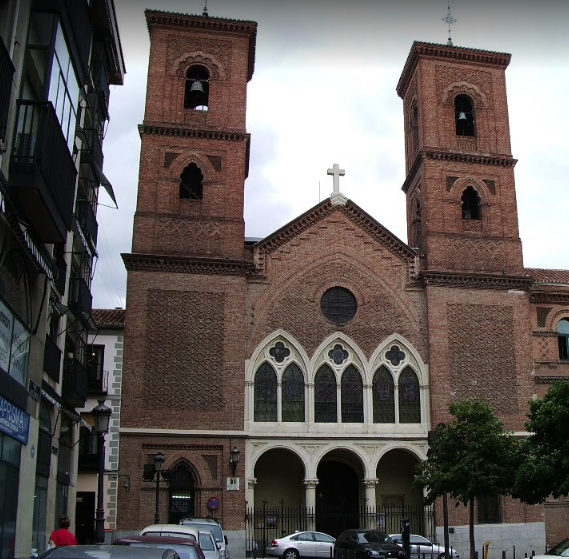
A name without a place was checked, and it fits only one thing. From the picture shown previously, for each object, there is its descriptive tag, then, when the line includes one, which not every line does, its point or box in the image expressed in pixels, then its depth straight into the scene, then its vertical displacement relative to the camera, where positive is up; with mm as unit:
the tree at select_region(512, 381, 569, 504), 21828 +1105
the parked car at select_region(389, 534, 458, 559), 28016 -1881
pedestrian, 16203 -848
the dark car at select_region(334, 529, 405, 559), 25438 -1624
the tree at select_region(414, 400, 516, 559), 25531 +1109
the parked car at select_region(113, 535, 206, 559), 11031 -715
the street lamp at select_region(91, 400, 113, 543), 18672 +1436
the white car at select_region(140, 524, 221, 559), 15484 -756
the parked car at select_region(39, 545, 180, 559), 8039 -579
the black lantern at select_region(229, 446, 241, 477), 30708 +1301
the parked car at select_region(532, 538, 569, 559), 17395 -1243
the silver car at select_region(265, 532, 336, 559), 28719 -1826
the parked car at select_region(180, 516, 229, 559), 21408 -880
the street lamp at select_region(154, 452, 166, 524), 24469 +923
